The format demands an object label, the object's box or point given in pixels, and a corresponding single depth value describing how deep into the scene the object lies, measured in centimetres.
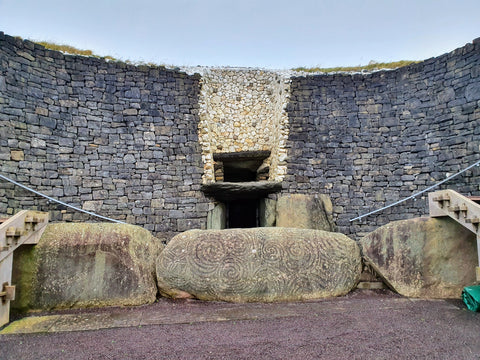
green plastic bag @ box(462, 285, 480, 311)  417
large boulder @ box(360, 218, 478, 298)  481
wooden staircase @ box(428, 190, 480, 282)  445
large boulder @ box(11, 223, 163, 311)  462
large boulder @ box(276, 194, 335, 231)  837
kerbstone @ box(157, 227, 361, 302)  480
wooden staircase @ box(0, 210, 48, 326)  415
